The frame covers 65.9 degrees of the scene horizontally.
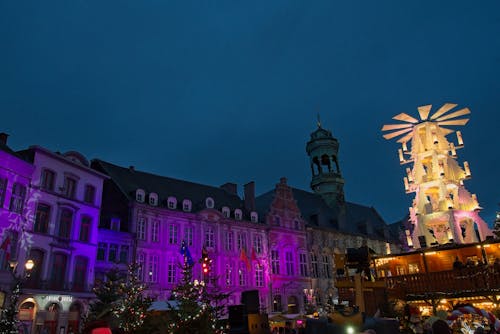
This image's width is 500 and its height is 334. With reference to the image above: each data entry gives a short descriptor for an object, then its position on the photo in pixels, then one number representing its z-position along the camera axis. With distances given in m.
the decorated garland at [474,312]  9.32
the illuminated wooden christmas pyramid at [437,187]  24.33
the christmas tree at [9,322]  16.55
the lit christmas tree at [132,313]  16.38
